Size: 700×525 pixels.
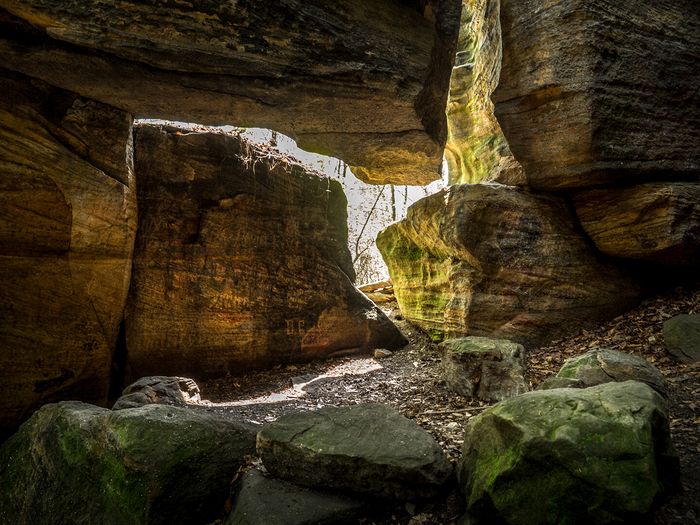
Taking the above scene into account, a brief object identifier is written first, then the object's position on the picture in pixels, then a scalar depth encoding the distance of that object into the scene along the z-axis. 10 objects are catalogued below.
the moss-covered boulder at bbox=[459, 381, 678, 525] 1.96
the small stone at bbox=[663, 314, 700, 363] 4.31
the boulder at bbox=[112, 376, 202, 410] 4.27
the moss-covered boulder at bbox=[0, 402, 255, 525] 2.47
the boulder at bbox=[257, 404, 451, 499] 2.48
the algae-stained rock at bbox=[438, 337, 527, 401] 4.25
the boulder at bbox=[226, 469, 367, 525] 2.33
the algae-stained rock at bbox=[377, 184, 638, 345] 6.24
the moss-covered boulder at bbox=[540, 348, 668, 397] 3.52
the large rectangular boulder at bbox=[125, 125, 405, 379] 6.39
